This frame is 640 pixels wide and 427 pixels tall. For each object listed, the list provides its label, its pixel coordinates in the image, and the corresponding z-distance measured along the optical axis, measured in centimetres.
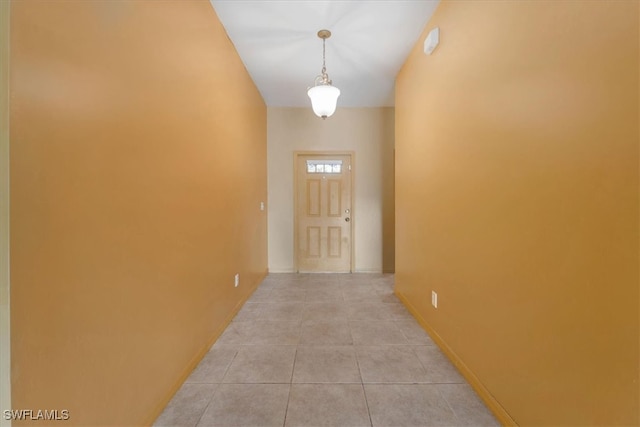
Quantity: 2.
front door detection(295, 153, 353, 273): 440
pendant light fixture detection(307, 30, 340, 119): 234
